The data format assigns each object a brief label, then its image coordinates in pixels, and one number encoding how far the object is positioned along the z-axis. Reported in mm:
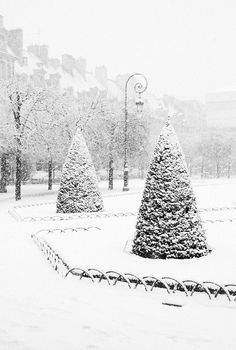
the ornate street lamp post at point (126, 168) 27358
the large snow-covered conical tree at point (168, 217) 10031
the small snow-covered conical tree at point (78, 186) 19250
